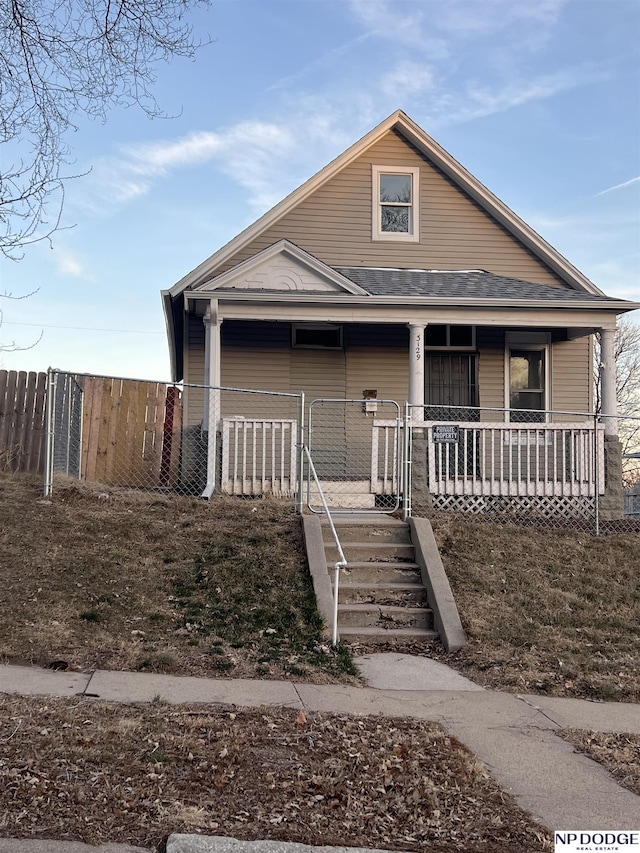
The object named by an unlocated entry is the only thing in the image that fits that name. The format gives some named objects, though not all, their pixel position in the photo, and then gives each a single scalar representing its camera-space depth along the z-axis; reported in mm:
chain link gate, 13523
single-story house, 12938
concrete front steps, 8312
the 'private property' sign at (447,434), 11320
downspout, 12086
